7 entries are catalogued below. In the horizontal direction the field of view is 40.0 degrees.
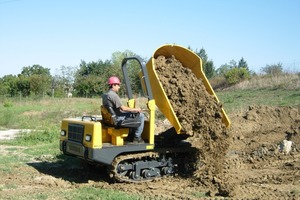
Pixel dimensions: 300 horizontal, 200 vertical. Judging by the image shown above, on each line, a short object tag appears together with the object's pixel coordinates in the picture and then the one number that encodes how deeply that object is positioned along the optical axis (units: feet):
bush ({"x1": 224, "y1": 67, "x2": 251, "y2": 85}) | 124.67
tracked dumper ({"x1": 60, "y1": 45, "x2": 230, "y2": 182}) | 25.11
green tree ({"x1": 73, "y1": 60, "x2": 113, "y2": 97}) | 143.38
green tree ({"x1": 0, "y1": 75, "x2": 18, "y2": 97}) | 163.98
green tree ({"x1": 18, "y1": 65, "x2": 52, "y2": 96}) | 148.77
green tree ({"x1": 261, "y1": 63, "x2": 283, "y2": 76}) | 102.60
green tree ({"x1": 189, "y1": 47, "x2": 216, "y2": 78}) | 175.64
